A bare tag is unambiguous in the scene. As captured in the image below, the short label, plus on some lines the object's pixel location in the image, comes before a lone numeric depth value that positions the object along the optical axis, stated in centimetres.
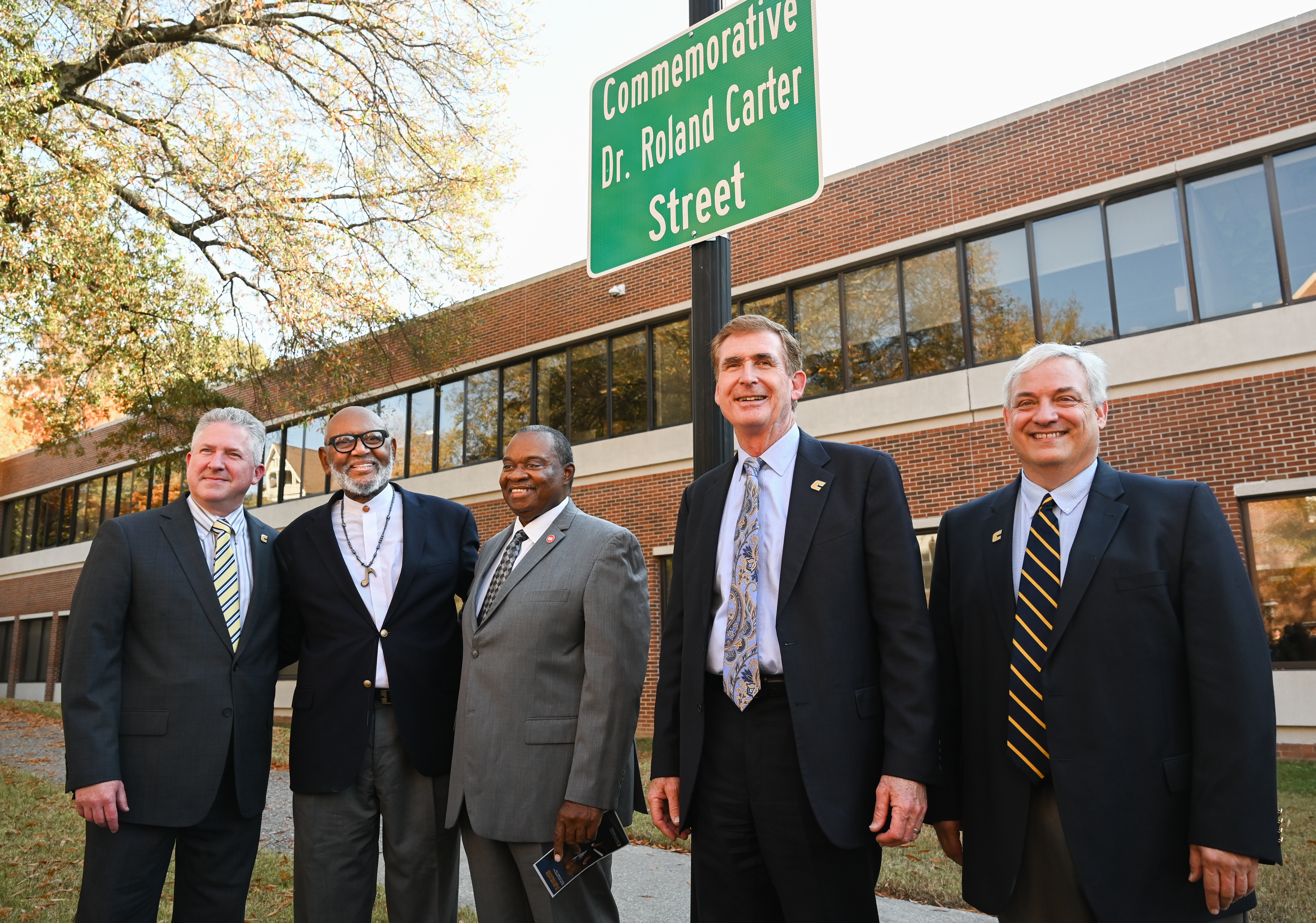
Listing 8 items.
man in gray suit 297
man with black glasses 332
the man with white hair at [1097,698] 226
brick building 1005
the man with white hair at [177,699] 310
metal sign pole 296
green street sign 277
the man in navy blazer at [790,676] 238
